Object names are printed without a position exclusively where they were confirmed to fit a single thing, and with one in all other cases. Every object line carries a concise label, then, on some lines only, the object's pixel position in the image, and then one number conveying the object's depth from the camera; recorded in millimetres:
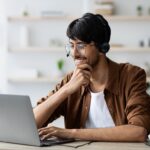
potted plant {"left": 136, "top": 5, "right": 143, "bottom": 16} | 6162
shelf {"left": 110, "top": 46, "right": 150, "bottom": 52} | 6114
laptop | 2241
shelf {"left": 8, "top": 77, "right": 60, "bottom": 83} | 6230
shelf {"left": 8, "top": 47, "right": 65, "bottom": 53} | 6210
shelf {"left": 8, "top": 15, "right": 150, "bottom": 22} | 6103
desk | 2190
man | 2644
